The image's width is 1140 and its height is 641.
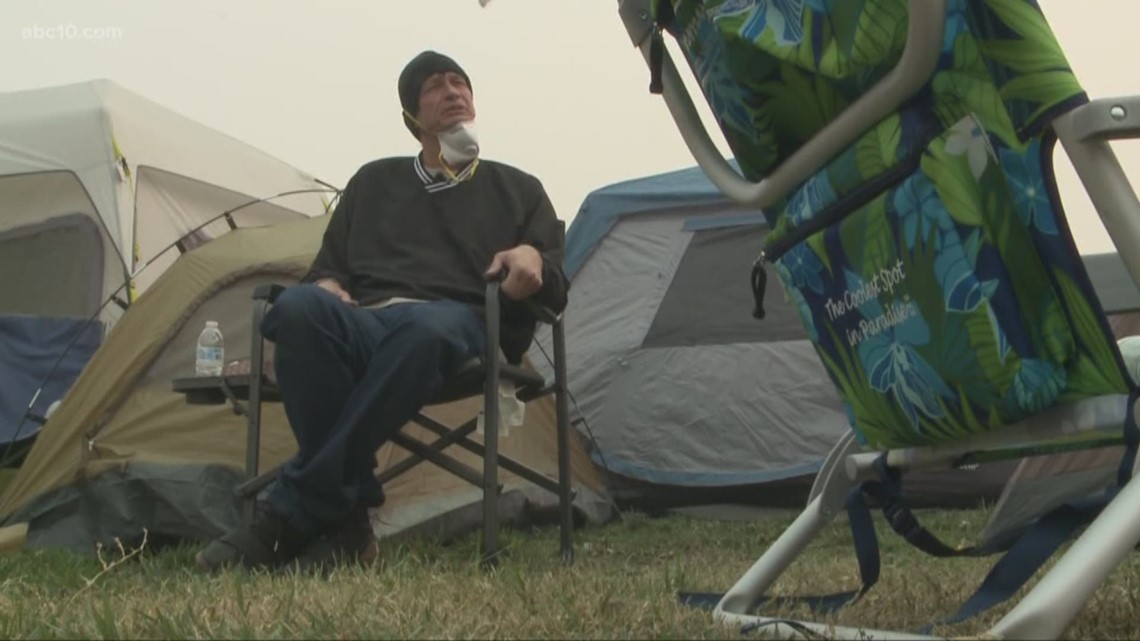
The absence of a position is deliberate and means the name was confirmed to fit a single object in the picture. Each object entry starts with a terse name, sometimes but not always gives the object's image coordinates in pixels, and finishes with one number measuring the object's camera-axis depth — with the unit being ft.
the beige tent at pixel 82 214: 17.07
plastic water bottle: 11.46
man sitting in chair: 8.65
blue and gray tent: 14.90
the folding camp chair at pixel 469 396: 9.15
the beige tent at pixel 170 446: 11.60
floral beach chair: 3.83
